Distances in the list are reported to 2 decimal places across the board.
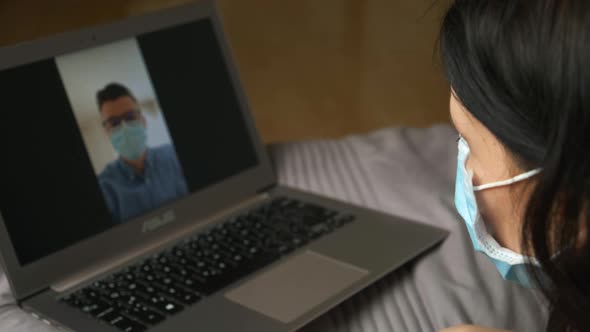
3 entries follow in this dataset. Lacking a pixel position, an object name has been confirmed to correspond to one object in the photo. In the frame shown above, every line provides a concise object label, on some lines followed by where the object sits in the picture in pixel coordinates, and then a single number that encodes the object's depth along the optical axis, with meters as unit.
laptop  0.91
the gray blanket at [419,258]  0.89
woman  0.60
